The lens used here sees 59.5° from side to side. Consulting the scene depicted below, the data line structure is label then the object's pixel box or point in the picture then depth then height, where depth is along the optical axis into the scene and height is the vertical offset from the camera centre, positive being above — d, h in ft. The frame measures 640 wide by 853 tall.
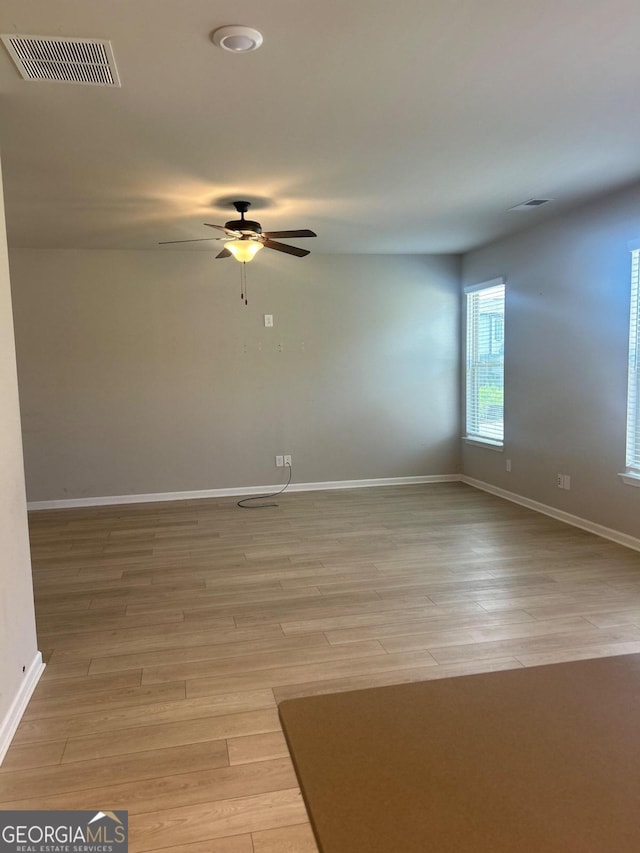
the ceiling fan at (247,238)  13.02 +2.91
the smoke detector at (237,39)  6.52 +3.83
